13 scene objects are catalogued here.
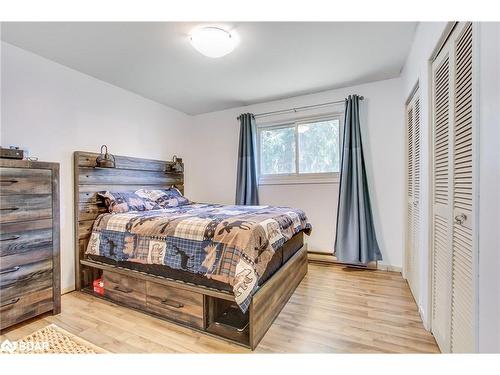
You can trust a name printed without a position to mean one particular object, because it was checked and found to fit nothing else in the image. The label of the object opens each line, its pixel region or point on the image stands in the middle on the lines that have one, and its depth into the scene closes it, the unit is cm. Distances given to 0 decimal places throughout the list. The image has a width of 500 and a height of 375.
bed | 160
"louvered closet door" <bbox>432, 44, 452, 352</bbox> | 130
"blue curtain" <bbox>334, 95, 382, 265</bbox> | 287
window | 327
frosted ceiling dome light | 182
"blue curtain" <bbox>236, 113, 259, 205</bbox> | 357
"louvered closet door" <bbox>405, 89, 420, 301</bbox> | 210
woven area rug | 147
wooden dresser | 169
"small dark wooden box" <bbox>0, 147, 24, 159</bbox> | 175
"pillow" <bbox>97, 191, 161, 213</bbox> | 252
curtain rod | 315
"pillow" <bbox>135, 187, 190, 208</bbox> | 296
